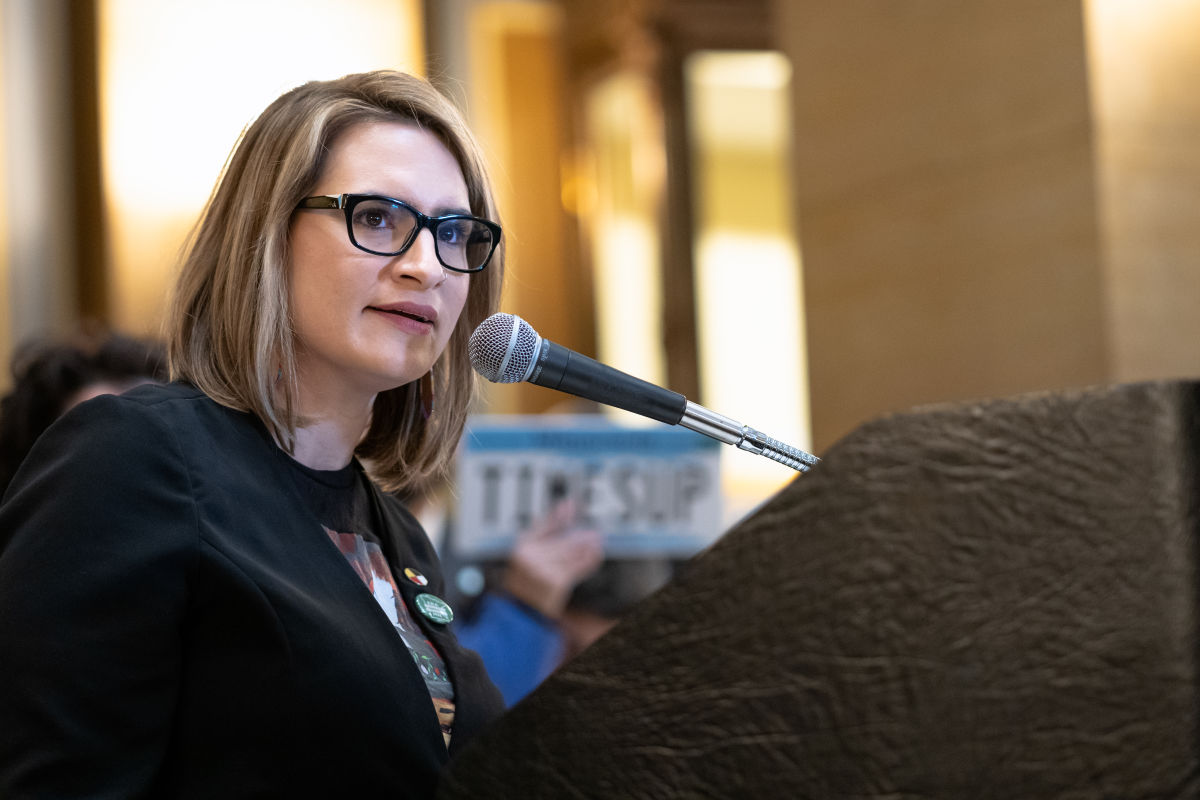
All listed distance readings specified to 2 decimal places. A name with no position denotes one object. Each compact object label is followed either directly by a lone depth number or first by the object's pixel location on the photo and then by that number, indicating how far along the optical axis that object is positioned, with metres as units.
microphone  3.90
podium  3.54
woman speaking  3.82
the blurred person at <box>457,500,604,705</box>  5.71
